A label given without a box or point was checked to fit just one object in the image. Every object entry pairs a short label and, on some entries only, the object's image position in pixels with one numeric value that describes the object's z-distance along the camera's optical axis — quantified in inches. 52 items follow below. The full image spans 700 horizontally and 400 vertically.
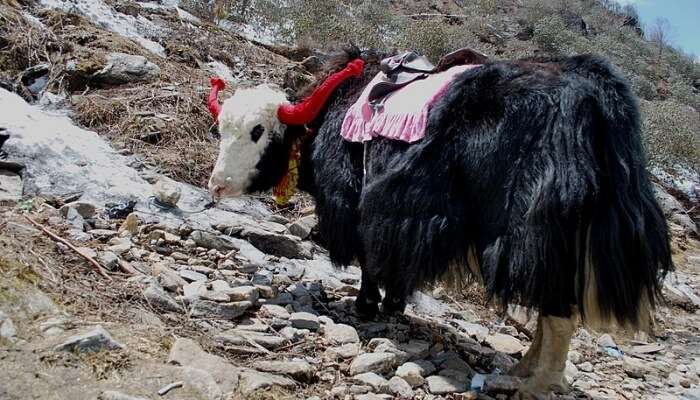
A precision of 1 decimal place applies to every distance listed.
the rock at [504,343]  119.9
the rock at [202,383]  73.3
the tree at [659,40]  835.3
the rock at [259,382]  78.1
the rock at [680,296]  188.9
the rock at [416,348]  104.0
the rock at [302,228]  154.3
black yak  83.5
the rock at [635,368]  121.9
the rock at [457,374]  98.9
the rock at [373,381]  89.0
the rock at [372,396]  84.5
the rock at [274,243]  140.7
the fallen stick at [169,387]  71.2
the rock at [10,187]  124.4
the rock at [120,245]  115.4
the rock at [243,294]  108.0
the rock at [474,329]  124.6
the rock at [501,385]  94.1
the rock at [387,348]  100.8
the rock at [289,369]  87.0
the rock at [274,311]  108.4
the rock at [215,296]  104.7
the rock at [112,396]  66.6
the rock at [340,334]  103.3
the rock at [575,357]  121.7
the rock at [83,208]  127.2
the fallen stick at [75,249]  101.0
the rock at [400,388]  89.4
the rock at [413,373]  93.4
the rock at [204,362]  78.0
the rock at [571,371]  111.0
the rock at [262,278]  120.3
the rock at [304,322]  106.7
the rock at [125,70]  201.5
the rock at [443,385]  92.7
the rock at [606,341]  135.6
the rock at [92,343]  73.8
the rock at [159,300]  97.7
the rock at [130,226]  126.6
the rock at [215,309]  101.9
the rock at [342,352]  97.8
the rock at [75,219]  121.7
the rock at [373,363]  93.1
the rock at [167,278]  105.7
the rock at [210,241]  132.4
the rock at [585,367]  119.3
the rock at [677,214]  292.8
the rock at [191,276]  114.6
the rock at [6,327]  73.3
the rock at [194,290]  104.9
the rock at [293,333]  101.3
